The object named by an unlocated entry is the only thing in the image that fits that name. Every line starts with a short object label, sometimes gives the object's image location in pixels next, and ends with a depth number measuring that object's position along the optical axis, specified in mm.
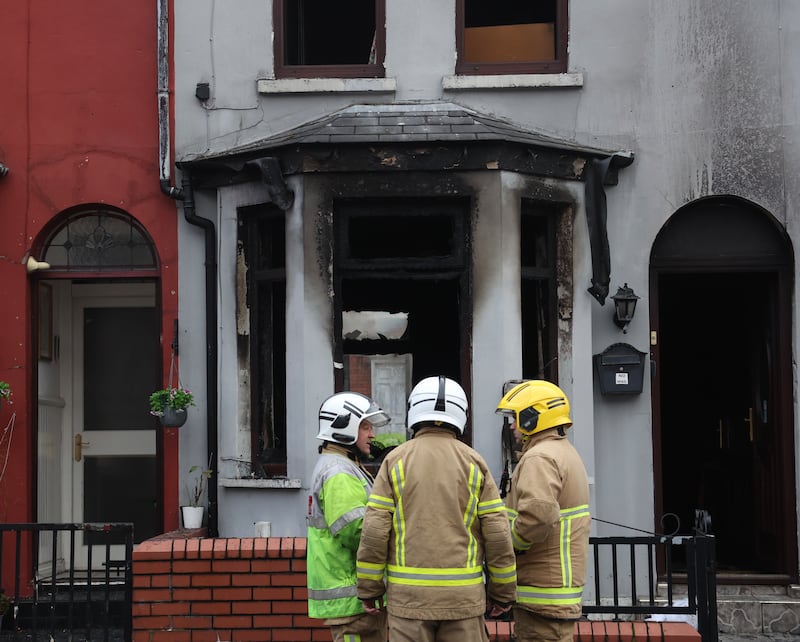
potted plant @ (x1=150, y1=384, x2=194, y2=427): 9406
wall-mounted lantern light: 9453
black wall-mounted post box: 9547
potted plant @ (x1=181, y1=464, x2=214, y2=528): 9516
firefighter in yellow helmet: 5637
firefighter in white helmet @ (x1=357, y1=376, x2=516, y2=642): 5305
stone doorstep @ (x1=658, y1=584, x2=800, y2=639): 9125
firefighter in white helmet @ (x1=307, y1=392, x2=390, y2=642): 5566
